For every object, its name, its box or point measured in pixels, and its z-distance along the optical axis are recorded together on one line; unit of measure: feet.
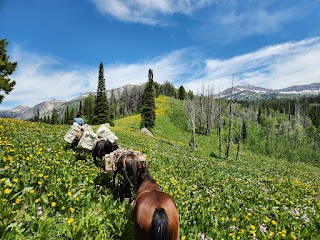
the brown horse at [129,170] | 27.81
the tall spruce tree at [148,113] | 219.10
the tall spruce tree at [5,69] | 119.14
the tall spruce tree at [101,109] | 231.36
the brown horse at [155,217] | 14.56
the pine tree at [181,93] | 458.09
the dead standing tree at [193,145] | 139.54
